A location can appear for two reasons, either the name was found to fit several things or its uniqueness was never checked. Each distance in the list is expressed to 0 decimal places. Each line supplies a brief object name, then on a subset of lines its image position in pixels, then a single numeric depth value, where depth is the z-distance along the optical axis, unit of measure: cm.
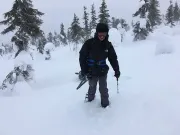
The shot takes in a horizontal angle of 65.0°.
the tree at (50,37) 5759
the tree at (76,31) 2683
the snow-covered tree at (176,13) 4321
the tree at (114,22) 4939
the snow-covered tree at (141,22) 2133
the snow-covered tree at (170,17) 3577
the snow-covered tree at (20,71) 951
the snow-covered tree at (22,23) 979
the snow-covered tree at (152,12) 2190
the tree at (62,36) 4740
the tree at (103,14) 2348
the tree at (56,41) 6113
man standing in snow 363
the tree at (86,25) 3319
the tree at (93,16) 3151
